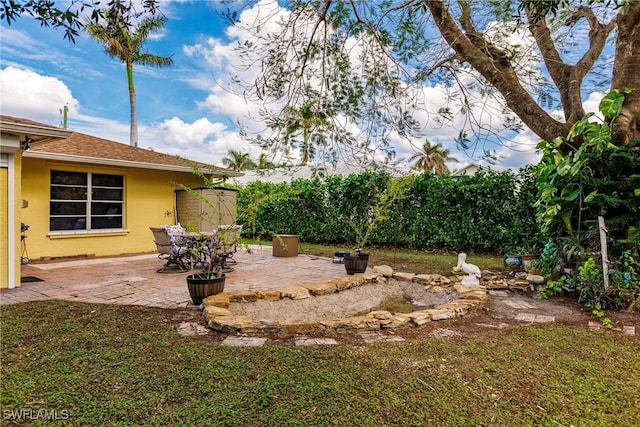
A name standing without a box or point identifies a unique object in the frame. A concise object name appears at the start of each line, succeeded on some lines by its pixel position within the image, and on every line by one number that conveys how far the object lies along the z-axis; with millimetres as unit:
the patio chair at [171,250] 7309
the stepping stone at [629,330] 3823
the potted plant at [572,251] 5164
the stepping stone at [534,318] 4323
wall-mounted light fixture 6181
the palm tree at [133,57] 18016
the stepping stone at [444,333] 3785
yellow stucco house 8359
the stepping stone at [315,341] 3525
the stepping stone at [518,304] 5016
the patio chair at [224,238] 4960
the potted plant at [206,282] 4809
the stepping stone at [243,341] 3447
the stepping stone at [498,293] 5645
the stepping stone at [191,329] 3760
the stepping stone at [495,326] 4098
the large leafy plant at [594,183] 5074
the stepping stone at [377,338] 3639
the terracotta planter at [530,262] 6176
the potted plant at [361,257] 6953
